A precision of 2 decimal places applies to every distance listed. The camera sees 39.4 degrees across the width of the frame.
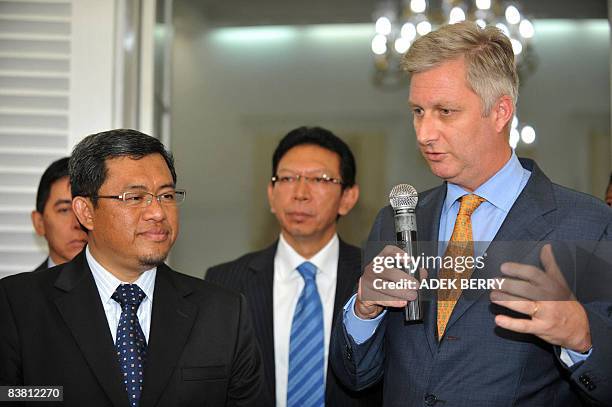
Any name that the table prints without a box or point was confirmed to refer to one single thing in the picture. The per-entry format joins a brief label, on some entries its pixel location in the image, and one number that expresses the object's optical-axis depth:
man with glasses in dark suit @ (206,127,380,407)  3.25
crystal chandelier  5.84
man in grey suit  2.03
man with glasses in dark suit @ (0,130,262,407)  2.40
